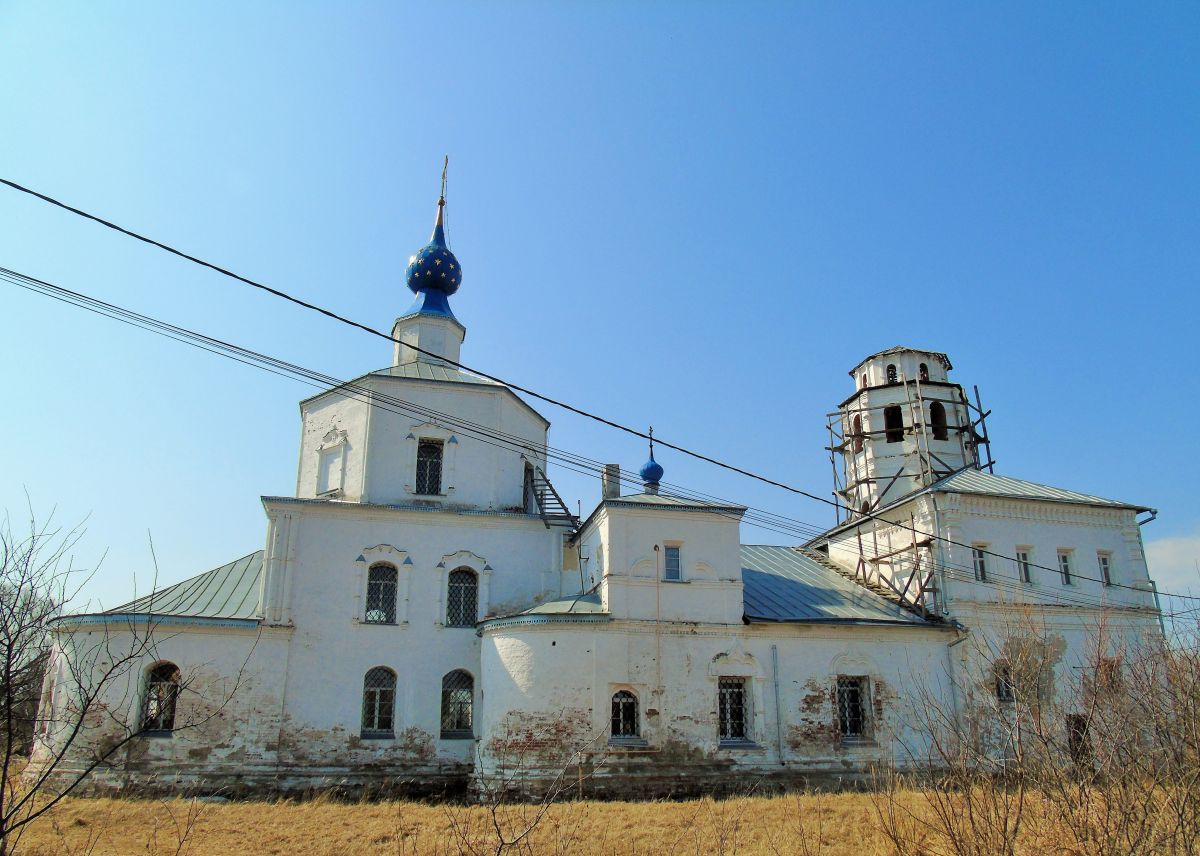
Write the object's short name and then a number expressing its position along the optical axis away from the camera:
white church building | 16.44
